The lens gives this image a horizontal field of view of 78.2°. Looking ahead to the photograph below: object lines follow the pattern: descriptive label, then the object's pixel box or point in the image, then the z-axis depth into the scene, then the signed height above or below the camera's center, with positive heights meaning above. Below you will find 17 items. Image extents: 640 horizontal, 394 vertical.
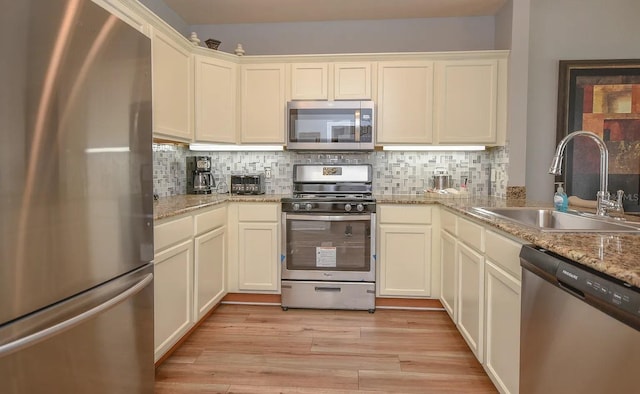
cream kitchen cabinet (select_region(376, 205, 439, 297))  3.13 -0.59
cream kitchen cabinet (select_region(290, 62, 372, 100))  3.38 +0.84
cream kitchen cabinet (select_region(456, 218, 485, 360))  2.07 -0.60
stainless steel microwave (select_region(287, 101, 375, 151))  3.30 +0.45
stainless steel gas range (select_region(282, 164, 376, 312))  3.12 -0.60
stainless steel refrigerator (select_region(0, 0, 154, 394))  1.00 -0.07
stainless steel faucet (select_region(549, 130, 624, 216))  1.79 +0.03
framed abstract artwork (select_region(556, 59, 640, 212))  3.14 +0.49
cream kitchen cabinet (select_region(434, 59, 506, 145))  3.26 +0.65
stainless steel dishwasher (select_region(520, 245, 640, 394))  0.95 -0.43
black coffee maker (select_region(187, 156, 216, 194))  3.54 +0.02
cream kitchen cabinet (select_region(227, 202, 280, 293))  3.22 -0.57
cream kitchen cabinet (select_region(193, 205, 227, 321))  2.61 -0.59
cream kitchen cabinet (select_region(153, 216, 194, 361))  2.05 -0.60
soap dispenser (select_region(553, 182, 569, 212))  2.16 -0.12
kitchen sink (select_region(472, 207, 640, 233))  1.65 -0.20
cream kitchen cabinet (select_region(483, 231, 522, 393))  1.60 -0.59
